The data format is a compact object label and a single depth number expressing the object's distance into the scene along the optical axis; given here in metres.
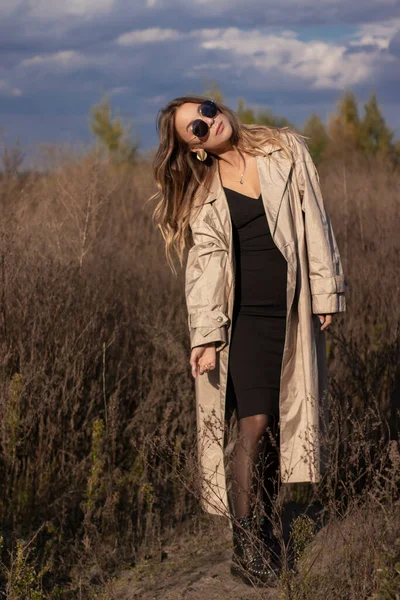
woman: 3.00
